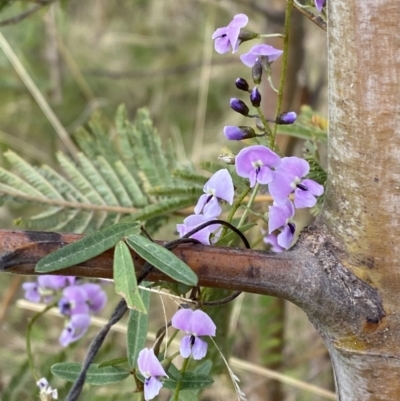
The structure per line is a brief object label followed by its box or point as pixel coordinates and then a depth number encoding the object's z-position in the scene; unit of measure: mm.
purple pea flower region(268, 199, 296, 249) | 469
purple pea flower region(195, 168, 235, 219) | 469
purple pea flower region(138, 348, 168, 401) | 459
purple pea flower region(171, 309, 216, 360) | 463
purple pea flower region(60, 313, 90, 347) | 544
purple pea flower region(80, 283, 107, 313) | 559
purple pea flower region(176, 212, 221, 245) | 467
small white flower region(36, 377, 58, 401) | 480
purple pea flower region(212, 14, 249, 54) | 478
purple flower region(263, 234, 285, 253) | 512
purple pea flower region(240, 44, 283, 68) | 482
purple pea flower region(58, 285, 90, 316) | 551
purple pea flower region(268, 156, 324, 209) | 465
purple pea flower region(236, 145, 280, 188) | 459
